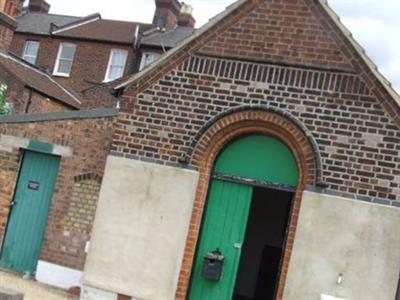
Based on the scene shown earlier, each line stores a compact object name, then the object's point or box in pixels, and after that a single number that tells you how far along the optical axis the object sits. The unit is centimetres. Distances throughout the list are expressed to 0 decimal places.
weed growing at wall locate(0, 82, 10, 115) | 2061
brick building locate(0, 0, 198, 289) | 1205
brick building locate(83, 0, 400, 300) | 970
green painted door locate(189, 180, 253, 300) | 1039
